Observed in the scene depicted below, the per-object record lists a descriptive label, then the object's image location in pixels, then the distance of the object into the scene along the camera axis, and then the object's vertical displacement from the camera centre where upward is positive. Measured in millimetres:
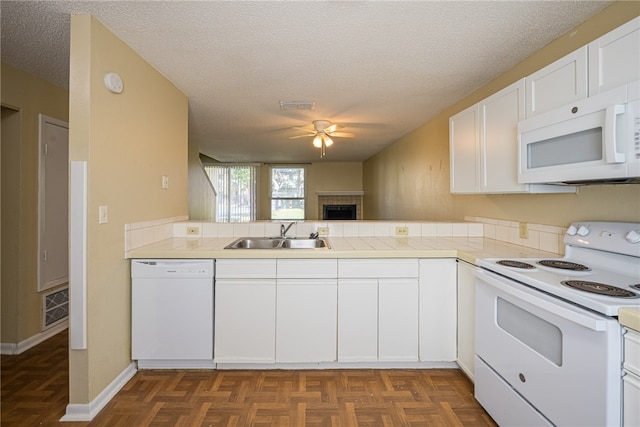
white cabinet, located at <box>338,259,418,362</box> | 2123 -638
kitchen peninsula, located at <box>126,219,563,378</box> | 2098 -618
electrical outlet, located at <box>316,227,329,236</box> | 2738 -171
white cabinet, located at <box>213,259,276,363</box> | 2098 -668
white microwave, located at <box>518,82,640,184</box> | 1154 +308
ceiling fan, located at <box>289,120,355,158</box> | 3785 +1026
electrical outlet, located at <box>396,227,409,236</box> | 2750 -171
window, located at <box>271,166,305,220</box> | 7797 +479
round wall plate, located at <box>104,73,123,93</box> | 1815 +757
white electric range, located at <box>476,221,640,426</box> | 1045 -473
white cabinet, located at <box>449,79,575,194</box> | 1885 +458
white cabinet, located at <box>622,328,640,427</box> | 964 -521
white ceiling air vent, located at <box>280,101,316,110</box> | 3115 +1076
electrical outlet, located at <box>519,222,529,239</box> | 2199 -136
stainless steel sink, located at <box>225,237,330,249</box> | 2633 -268
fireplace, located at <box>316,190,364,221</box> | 7832 +183
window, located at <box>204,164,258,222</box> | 7551 +512
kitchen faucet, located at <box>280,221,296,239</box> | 2701 -161
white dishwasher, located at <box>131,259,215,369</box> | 2078 -649
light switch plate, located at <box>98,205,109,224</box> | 1775 -18
